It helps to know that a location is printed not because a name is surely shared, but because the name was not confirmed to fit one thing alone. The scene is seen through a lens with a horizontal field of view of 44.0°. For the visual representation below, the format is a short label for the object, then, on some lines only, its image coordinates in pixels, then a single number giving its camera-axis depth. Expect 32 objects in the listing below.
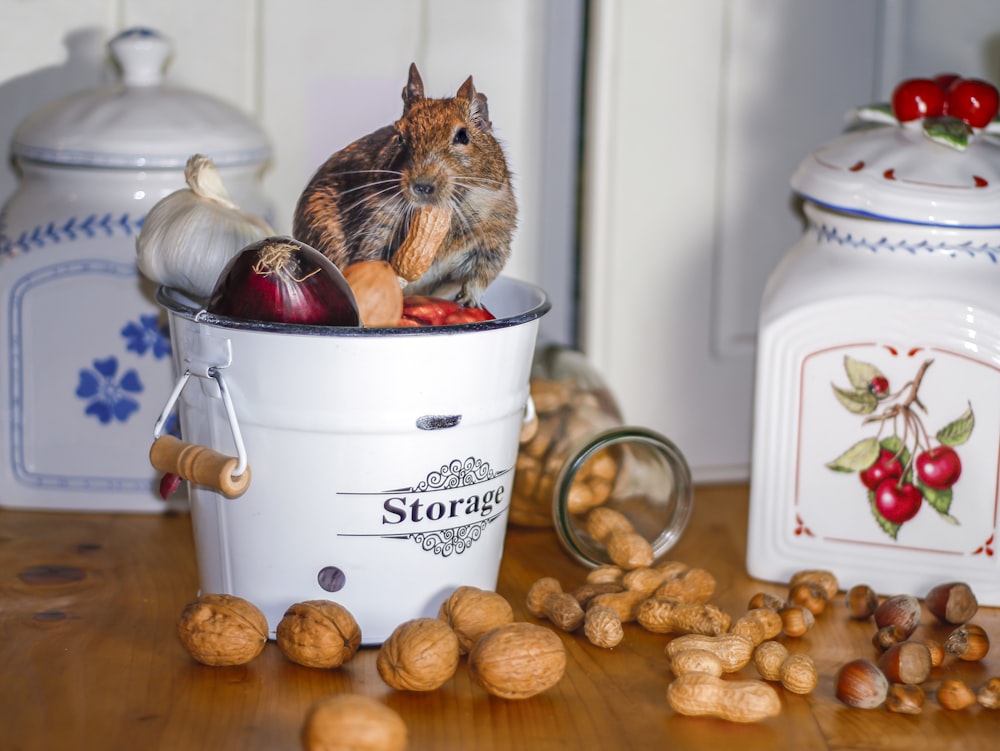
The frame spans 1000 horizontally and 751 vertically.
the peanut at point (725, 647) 0.67
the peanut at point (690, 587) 0.75
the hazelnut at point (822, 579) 0.78
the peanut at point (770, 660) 0.67
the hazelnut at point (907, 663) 0.66
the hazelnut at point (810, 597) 0.76
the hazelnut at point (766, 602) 0.75
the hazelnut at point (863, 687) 0.64
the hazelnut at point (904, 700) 0.64
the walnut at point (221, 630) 0.65
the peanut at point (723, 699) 0.62
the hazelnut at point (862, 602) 0.76
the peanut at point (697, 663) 0.65
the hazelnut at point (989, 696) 0.64
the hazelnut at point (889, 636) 0.71
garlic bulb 0.68
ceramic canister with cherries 0.74
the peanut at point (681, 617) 0.70
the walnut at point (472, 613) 0.67
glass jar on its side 0.82
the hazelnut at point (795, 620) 0.73
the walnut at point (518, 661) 0.62
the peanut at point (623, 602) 0.74
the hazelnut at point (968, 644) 0.69
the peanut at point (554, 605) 0.73
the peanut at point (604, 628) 0.70
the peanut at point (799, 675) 0.65
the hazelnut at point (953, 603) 0.73
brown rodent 0.69
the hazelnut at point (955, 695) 0.64
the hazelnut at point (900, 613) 0.72
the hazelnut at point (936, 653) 0.69
